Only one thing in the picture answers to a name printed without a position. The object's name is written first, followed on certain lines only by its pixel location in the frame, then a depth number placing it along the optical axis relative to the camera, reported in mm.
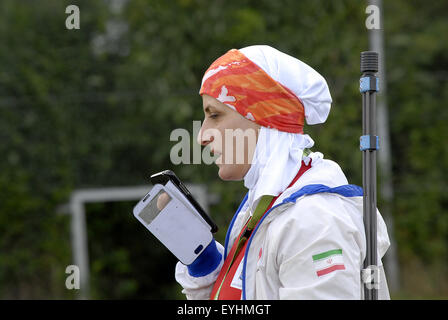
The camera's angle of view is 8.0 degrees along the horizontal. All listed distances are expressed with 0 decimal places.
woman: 5437
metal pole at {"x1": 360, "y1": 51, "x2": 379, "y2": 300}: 5467
